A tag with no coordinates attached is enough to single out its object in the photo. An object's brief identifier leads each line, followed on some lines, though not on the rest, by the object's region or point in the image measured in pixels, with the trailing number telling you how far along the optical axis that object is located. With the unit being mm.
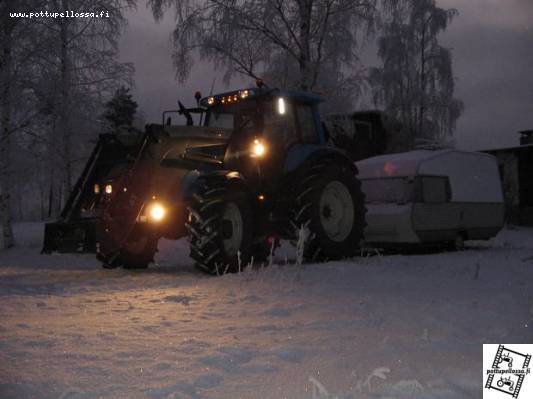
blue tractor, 6551
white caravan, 9672
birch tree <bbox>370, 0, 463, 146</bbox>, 26266
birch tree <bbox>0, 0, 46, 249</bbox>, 12758
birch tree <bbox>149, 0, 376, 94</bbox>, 13891
